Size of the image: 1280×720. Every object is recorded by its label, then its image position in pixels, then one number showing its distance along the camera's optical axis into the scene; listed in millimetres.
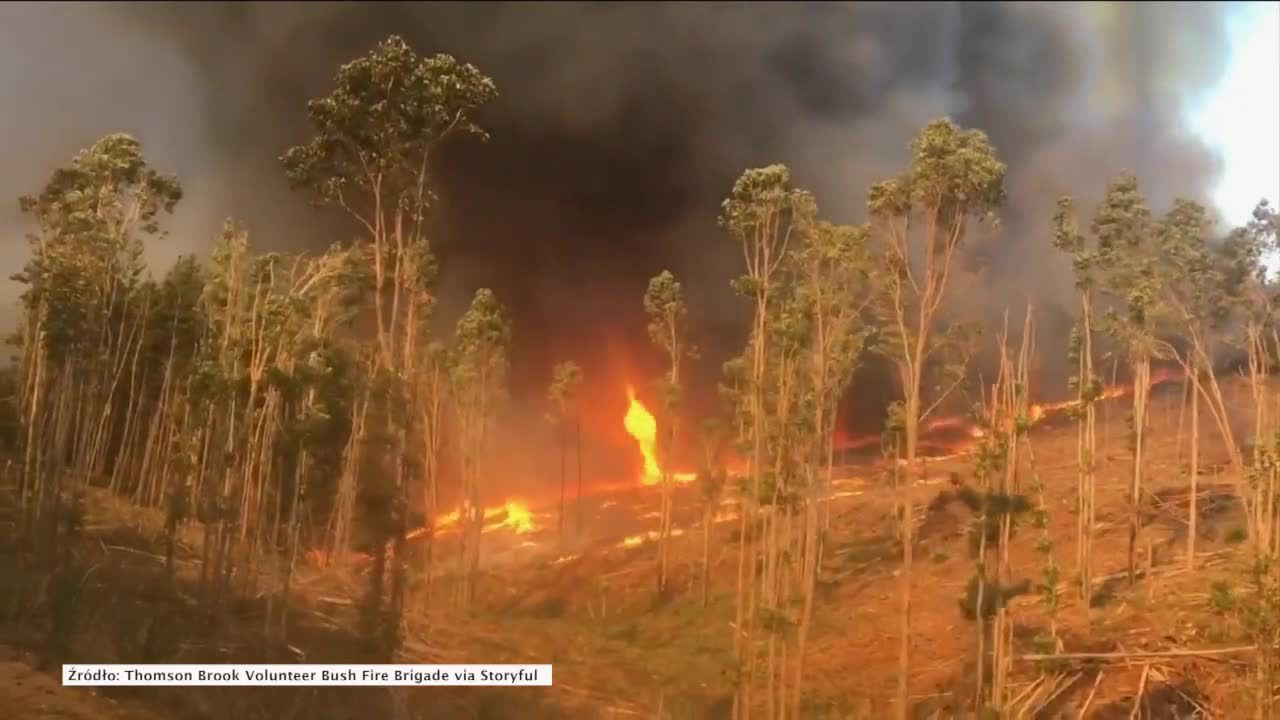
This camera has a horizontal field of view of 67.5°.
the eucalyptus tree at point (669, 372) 45312
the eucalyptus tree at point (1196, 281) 31438
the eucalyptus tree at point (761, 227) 24406
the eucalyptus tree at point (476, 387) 45531
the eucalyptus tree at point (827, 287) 23766
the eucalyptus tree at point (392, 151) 19125
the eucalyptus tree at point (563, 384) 58250
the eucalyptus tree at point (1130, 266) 31406
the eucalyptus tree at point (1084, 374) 30759
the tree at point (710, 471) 44219
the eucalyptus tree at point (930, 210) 20703
